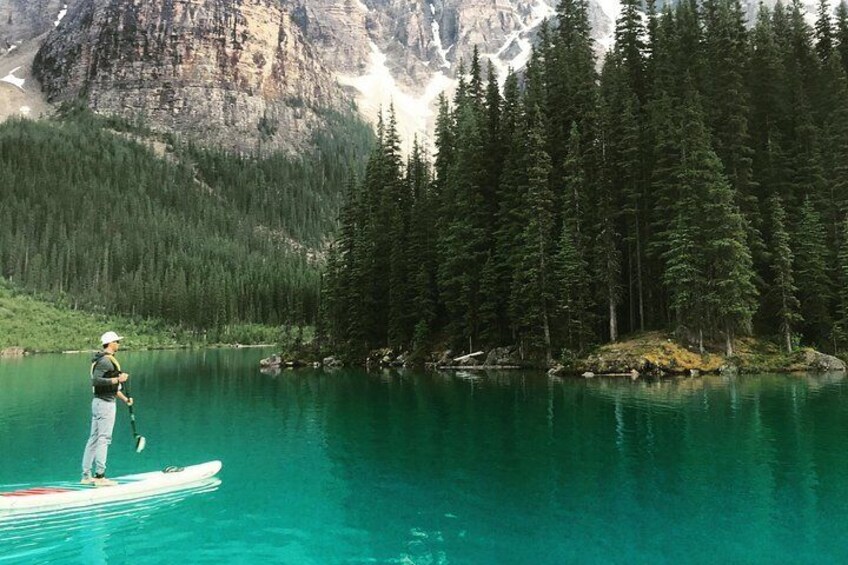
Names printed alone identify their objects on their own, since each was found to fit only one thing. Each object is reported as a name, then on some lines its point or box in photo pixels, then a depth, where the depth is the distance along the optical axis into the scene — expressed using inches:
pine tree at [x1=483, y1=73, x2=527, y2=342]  2139.1
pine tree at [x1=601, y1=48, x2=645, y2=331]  2027.6
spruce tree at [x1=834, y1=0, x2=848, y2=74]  2645.2
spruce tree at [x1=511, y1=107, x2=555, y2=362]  1974.7
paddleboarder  587.2
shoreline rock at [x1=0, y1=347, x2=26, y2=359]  3947.3
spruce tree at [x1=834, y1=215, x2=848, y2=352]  1801.2
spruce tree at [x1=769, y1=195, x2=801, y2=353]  1793.8
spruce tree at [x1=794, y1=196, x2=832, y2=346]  1872.5
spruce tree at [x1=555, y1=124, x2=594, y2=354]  1953.7
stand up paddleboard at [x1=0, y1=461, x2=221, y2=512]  521.0
